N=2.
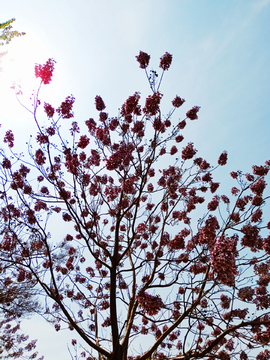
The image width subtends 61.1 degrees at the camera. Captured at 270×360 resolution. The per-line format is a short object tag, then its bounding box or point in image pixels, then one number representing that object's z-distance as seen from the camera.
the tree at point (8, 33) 8.00
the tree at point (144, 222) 4.27
